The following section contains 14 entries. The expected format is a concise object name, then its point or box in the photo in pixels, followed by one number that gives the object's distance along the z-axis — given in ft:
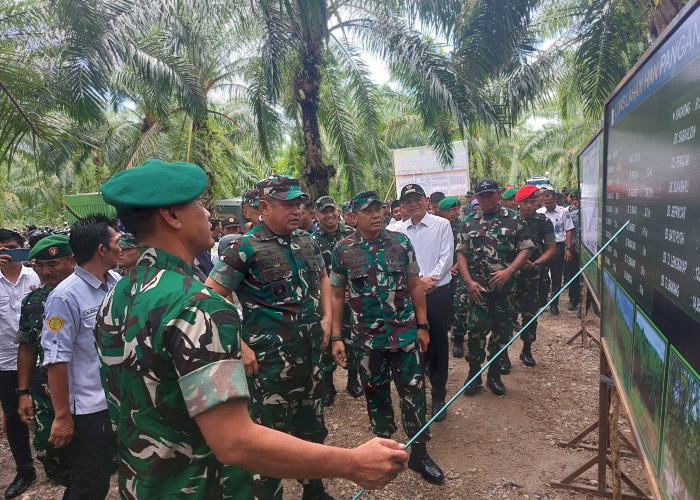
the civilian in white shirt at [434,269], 14.44
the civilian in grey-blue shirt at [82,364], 8.11
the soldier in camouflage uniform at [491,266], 15.35
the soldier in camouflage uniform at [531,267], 18.53
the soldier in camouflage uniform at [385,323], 11.19
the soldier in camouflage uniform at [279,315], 9.55
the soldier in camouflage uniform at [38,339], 9.73
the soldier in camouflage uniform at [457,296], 18.03
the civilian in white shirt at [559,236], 25.61
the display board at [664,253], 3.77
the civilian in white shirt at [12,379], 12.12
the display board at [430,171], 37.04
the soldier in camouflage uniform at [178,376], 4.02
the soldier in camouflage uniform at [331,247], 16.63
